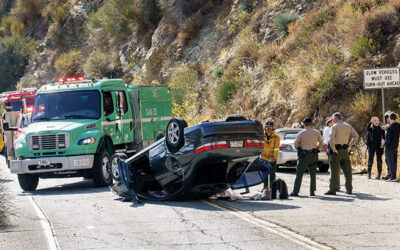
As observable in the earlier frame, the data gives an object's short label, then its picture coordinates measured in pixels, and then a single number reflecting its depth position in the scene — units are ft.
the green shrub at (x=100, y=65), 159.33
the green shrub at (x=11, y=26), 219.82
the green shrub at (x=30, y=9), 218.59
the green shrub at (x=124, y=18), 153.50
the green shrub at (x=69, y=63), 175.91
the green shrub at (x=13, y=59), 202.80
